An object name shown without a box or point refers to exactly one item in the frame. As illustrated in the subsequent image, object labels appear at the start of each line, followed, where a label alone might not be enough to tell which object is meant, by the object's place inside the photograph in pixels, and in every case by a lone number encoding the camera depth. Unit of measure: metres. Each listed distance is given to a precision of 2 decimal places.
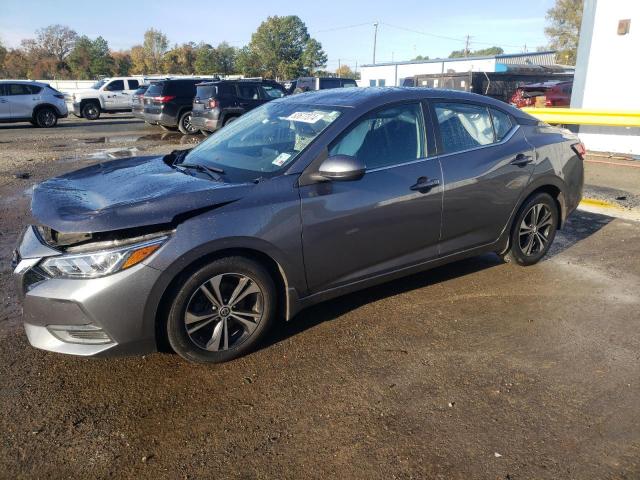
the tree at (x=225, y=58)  73.12
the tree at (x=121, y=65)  67.25
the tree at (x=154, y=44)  82.25
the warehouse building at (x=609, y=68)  10.27
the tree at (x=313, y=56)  88.94
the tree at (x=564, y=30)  49.94
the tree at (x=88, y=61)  62.06
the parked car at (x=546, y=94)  16.41
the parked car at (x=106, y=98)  24.16
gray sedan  2.85
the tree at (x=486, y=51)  117.45
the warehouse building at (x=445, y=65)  46.51
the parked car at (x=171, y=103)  16.92
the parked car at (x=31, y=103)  18.62
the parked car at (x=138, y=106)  18.10
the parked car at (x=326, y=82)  24.38
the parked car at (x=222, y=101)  14.38
